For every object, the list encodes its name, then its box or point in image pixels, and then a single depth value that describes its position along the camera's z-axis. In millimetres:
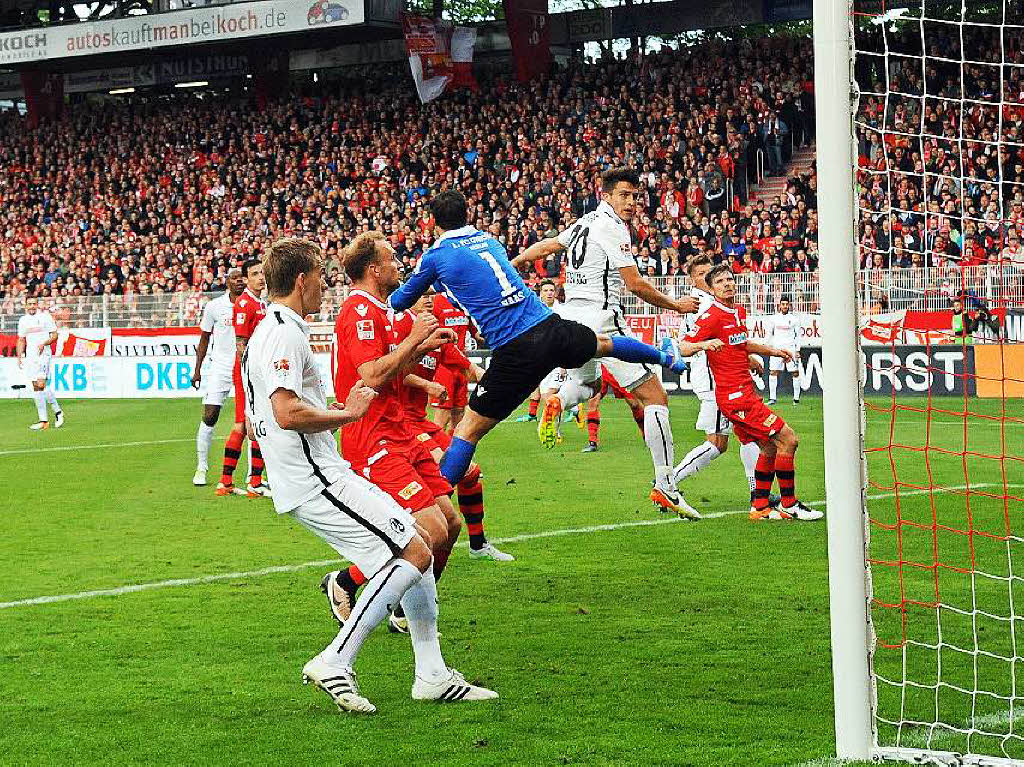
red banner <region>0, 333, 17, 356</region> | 31875
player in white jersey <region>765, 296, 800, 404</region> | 23938
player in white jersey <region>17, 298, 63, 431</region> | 22812
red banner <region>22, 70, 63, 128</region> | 44406
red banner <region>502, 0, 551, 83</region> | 36000
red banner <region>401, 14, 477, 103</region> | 35812
